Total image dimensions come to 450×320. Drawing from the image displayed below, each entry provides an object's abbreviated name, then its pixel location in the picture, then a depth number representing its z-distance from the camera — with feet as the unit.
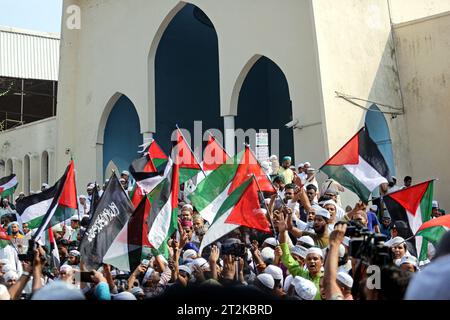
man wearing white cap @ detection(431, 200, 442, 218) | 34.42
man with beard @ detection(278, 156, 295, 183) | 38.68
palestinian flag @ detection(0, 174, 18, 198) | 43.80
